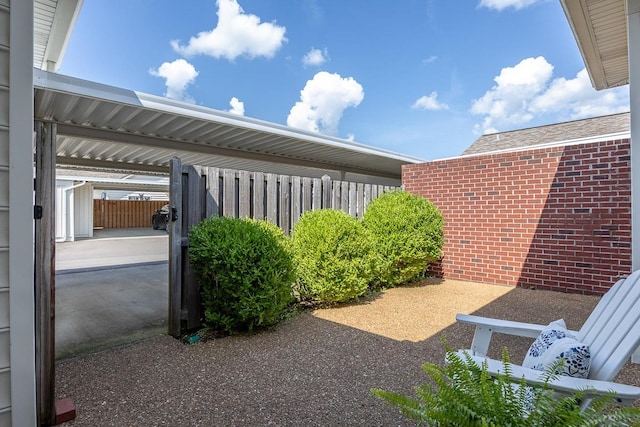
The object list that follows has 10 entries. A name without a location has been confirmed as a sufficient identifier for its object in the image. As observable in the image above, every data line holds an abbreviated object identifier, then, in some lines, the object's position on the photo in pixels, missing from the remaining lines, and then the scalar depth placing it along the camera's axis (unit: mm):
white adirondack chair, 1458
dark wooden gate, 3656
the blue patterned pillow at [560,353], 1717
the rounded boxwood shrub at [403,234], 5559
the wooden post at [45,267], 1955
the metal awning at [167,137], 5016
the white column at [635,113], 3098
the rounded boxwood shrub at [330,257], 4398
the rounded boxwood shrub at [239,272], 3402
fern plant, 1153
